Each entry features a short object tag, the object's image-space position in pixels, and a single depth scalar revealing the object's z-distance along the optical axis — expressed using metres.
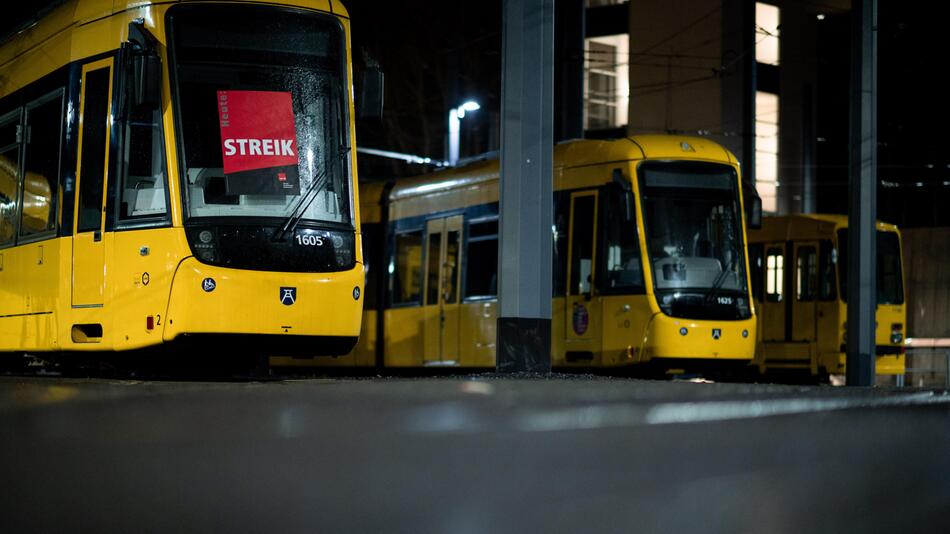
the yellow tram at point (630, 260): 16.70
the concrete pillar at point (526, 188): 13.44
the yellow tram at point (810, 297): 23.47
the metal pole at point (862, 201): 18.72
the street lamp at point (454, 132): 27.96
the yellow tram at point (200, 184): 11.36
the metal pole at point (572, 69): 24.91
